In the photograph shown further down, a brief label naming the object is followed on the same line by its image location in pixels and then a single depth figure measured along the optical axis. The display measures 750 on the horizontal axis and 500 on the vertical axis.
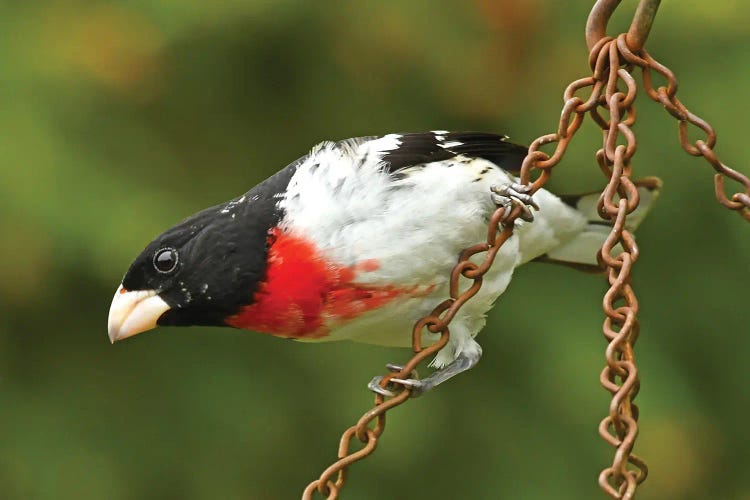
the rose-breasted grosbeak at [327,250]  4.01
